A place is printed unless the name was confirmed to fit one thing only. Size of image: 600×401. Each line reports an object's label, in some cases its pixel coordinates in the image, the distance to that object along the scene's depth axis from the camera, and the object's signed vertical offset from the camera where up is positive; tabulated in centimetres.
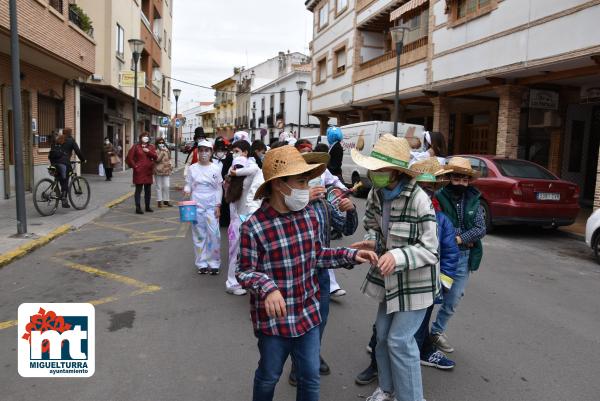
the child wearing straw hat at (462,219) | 378 -48
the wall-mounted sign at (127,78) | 1900 +248
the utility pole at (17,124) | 770 +25
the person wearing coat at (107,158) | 1945 -55
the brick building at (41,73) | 1097 +199
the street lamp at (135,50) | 1797 +338
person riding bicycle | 1070 -32
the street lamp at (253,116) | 5494 +348
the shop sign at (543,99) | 1466 +170
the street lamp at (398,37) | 1513 +347
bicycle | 1008 -109
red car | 955 -75
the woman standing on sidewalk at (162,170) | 1255 -61
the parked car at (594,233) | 785 -115
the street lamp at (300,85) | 2992 +385
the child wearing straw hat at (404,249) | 273 -52
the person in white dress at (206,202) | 625 -68
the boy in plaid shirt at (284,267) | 244 -57
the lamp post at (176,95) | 3302 +338
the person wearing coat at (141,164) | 1144 -43
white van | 1670 +60
